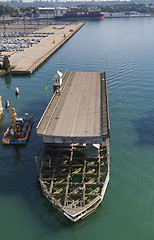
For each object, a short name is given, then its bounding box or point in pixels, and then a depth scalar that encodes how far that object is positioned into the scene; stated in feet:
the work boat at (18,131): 171.32
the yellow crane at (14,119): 164.61
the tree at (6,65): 333.17
